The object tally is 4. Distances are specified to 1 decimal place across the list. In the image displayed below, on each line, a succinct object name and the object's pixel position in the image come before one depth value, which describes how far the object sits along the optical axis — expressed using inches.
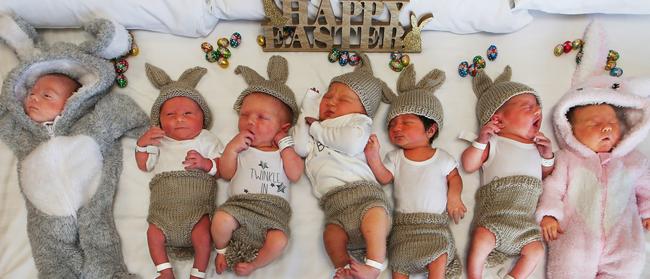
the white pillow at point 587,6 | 74.3
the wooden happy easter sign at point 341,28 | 71.6
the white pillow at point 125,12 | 73.2
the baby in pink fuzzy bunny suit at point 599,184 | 61.6
